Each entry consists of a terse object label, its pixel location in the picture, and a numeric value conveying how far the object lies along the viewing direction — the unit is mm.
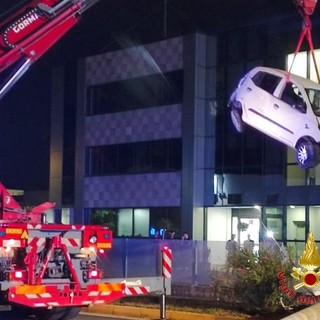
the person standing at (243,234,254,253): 15404
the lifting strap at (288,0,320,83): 11945
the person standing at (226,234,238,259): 15905
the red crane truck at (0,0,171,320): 11984
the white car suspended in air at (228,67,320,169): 13203
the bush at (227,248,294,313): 14102
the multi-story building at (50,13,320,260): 31031
